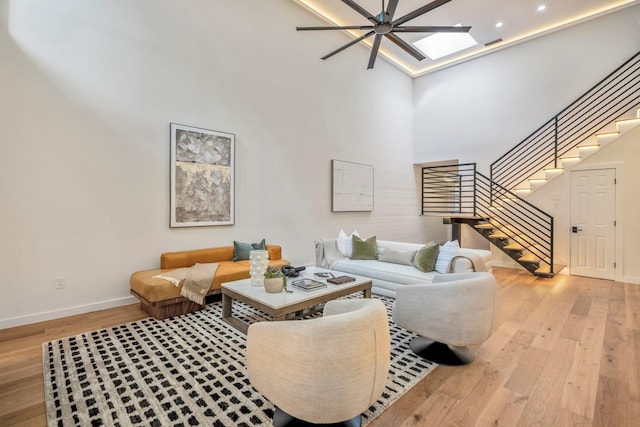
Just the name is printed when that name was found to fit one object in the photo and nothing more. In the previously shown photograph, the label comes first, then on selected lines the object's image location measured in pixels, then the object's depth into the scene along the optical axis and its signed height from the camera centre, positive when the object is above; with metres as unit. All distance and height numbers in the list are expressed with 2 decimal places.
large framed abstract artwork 4.24 +0.51
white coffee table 2.66 -0.79
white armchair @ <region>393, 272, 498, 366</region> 2.36 -0.80
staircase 5.67 +1.03
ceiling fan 3.26 +2.18
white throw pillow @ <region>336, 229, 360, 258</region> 4.92 -0.52
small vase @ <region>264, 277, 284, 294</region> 2.91 -0.69
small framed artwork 6.49 +0.58
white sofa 3.71 -0.74
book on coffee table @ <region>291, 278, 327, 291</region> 3.07 -0.74
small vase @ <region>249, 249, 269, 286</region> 3.15 -0.56
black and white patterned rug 1.84 -1.21
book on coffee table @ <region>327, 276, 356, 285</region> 3.27 -0.73
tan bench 3.35 -0.79
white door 5.44 -0.15
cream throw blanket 3.46 -0.79
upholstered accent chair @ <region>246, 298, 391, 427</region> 1.52 -0.77
